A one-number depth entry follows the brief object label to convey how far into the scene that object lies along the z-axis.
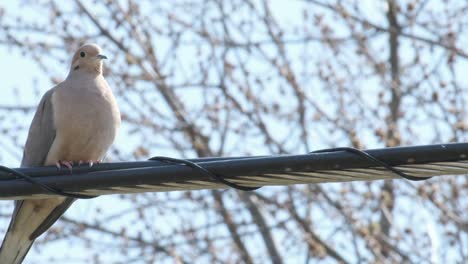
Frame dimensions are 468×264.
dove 12.08
